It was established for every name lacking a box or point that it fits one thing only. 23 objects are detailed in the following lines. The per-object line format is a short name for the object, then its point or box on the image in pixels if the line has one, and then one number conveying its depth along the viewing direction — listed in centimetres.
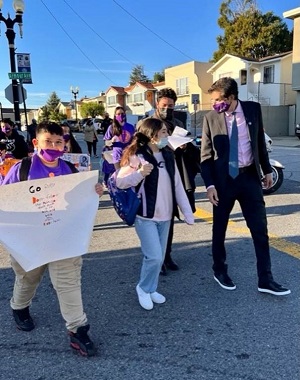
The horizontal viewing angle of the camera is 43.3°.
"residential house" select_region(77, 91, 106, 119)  7052
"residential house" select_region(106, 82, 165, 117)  5188
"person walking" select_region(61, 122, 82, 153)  564
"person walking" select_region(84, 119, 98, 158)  1652
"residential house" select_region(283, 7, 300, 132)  2675
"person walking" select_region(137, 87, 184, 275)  390
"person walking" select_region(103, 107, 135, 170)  574
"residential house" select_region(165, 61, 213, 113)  4191
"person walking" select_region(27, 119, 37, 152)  1063
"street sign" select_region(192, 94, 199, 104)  2278
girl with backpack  313
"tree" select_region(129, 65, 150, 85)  8950
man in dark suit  341
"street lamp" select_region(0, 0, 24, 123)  1222
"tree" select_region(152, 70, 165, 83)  7106
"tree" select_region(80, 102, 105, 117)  6550
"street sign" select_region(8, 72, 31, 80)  1205
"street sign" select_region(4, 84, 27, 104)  1273
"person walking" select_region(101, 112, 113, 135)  1544
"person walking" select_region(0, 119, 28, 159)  616
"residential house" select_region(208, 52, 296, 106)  3197
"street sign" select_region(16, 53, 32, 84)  1238
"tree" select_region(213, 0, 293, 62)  4116
